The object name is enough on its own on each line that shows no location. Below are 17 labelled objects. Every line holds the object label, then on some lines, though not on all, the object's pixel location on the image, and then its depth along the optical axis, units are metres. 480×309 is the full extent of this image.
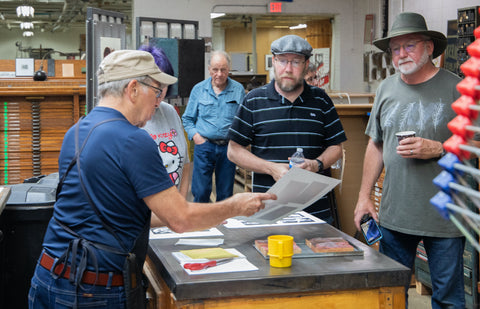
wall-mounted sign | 12.23
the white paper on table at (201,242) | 2.47
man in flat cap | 3.16
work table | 1.97
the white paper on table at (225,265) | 2.07
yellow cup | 2.13
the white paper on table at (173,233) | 2.63
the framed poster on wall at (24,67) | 8.21
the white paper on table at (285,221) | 2.86
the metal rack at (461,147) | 0.78
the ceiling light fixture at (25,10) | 13.27
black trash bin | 3.47
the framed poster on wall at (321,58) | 10.06
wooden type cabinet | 5.66
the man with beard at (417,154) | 2.64
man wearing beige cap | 1.87
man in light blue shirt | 6.18
